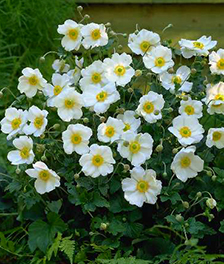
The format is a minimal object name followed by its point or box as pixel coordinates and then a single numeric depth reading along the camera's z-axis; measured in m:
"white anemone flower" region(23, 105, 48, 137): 1.45
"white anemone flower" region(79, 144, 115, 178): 1.40
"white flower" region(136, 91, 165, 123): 1.44
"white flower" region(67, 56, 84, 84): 1.58
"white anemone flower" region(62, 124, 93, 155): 1.42
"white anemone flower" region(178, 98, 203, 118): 1.48
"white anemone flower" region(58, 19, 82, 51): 1.53
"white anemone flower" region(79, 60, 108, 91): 1.51
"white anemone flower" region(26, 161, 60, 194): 1.41
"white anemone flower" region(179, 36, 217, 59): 1.52
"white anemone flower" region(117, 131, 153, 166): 1.41
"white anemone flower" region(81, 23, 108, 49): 1.51
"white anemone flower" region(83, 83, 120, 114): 1.44
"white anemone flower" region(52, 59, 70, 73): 1.59
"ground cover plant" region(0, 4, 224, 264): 1.42
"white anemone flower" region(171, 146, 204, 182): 1.42
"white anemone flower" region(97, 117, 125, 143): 1.42
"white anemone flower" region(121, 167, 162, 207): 1.41
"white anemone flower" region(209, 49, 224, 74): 1.52
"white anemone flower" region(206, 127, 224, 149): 1.44
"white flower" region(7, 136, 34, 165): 1.44
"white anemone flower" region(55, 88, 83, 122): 1.45
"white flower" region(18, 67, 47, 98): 1.51
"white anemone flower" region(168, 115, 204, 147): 1.43
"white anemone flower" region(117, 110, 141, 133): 1.47
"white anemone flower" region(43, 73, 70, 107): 1.52
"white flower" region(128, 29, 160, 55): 1.53
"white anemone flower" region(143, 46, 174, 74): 1.49
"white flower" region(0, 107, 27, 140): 1.48
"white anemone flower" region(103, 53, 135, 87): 1.47
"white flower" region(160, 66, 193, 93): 1.52
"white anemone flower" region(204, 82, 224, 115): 1.48
